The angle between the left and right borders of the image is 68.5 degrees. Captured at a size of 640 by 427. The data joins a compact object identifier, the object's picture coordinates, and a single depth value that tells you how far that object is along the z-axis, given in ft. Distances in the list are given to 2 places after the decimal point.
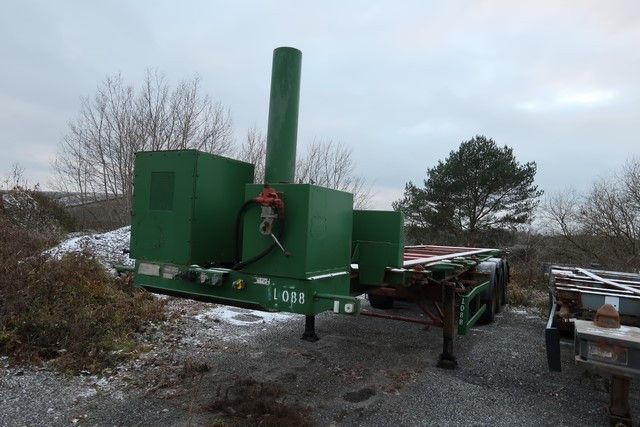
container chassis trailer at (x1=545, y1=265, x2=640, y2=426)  10.81
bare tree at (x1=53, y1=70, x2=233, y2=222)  64.80
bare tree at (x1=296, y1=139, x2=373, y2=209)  79.30
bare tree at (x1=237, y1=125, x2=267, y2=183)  70.34
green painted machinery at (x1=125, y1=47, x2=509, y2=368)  12.09
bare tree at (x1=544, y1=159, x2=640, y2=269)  52.13
